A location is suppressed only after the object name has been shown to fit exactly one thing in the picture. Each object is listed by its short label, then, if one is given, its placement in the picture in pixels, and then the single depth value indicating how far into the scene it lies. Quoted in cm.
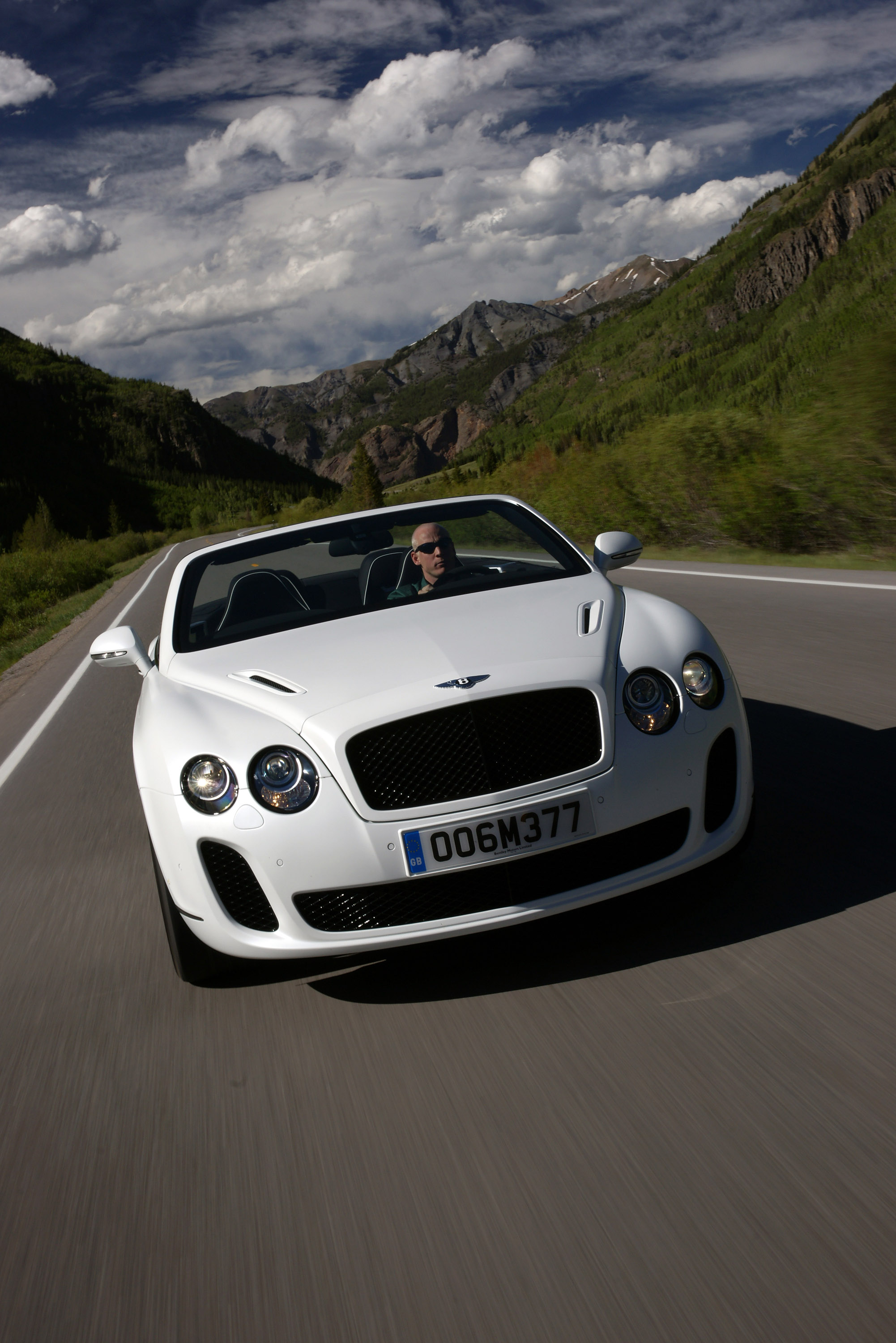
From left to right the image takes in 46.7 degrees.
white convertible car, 286
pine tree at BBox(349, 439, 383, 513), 6744
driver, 452
